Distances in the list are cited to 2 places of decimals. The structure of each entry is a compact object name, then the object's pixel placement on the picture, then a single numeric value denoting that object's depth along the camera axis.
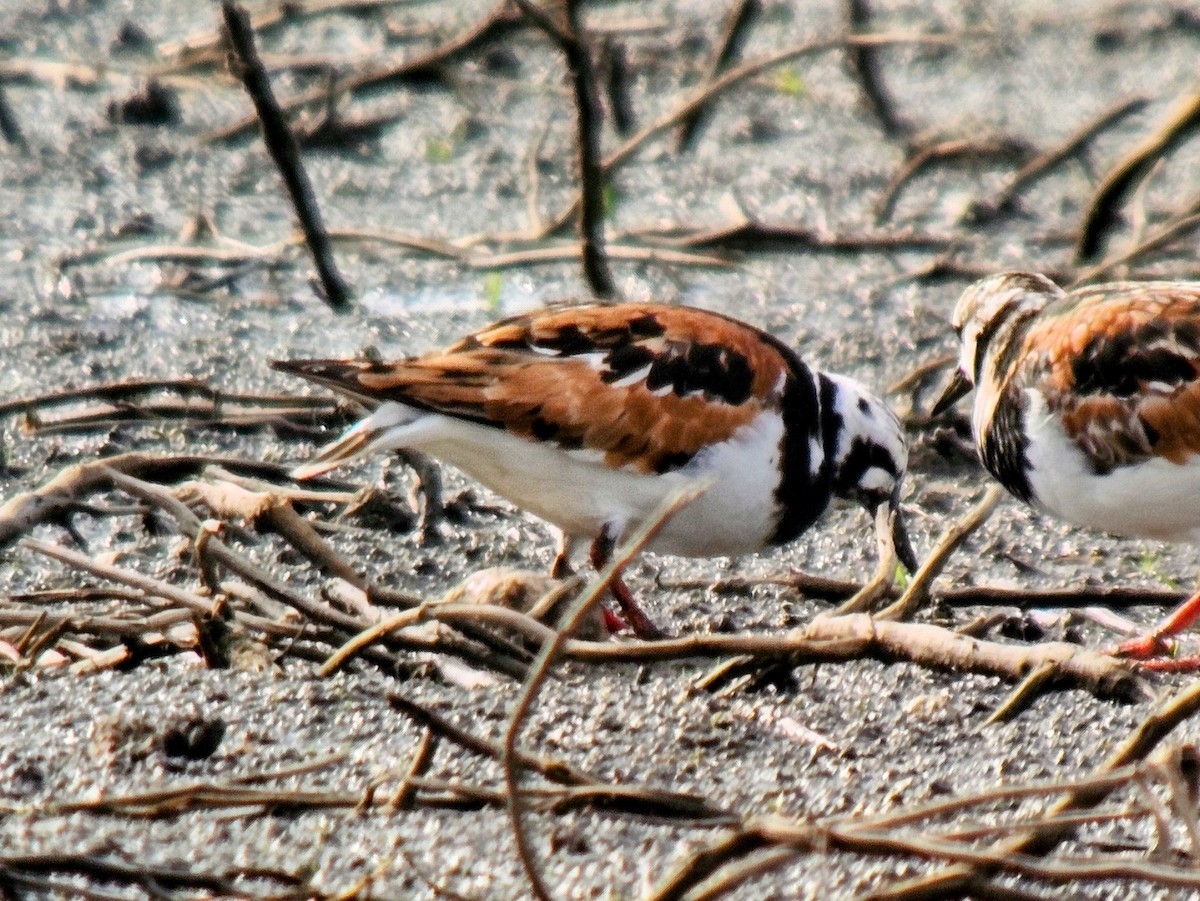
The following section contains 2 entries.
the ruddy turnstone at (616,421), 6.48
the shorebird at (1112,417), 6.72
